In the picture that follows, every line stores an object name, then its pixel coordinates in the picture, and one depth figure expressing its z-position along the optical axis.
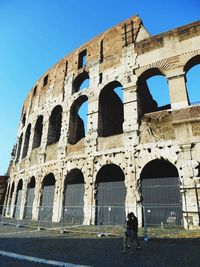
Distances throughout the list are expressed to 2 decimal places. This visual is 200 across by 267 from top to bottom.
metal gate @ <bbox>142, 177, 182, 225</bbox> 9.12
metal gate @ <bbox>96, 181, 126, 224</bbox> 10.35
